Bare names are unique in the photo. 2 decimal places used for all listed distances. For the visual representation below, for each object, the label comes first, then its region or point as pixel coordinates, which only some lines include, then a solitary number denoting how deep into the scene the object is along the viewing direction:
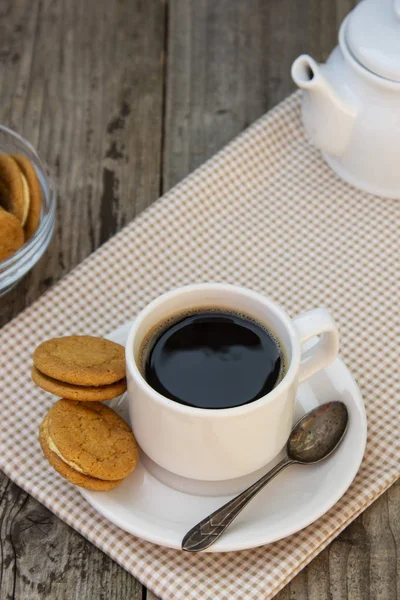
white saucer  0.82
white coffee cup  0.81
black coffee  0.82
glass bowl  0.93
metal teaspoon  0.82
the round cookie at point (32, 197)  0.95
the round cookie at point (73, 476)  0.82
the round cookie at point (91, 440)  0.82
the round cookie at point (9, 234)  0.92
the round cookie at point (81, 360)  0.83
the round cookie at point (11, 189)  0.95
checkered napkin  0.85
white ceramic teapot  0.94
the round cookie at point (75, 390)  0.83
